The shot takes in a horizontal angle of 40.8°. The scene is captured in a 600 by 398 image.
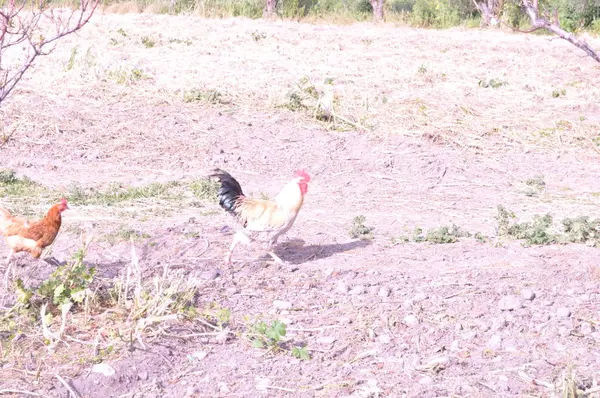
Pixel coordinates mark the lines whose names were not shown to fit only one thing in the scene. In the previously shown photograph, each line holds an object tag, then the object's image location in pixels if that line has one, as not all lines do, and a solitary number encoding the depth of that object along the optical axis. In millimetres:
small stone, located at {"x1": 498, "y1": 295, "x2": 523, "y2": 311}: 4723
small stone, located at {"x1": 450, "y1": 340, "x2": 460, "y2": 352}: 4324
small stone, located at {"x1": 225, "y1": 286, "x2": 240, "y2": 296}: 5127
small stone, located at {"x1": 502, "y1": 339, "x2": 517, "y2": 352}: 4297
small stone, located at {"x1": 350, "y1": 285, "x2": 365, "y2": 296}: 5109
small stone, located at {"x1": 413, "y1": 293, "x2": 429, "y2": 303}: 4934
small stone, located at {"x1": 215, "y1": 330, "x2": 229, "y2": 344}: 4375
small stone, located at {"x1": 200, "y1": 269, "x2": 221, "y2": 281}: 5387
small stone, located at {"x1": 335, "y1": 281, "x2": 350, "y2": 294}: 5168
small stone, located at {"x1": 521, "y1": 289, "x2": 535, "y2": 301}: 4867
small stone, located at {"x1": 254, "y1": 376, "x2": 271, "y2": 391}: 3929
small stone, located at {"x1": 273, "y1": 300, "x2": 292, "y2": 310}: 4902
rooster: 5641
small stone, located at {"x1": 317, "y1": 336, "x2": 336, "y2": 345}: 4430
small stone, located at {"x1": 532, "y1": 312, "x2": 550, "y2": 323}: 4605
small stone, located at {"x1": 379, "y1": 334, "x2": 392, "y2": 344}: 4410
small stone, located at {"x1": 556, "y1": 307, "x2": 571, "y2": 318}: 4613
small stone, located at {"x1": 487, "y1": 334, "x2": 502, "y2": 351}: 4332
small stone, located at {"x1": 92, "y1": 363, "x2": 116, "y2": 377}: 3952
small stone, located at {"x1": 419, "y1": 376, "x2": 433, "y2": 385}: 3951
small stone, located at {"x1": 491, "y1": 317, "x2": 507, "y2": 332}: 4527
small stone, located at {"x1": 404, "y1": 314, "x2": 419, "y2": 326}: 4594
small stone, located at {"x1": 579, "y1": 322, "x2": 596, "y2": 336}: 4461
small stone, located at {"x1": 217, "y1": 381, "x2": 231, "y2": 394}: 3906
